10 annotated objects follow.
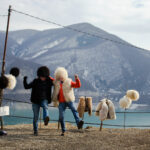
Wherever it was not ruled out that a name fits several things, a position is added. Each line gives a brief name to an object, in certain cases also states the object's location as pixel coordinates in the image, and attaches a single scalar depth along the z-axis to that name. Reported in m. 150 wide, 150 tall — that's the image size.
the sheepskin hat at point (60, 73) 8.05
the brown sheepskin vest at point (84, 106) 9.87
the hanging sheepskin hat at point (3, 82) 8.24
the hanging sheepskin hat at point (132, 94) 10.78
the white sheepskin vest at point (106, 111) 9.68
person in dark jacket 7.83
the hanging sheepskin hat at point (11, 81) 8.37
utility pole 9.00
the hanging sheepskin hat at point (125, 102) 11.33
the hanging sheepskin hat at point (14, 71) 8.59
